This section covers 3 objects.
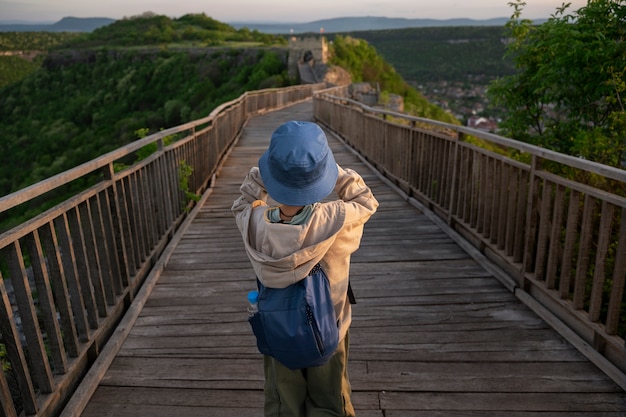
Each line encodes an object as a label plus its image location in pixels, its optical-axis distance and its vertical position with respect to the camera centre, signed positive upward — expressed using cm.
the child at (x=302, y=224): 185 -67
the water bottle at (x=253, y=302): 199 -97
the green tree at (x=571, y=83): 700 -93
